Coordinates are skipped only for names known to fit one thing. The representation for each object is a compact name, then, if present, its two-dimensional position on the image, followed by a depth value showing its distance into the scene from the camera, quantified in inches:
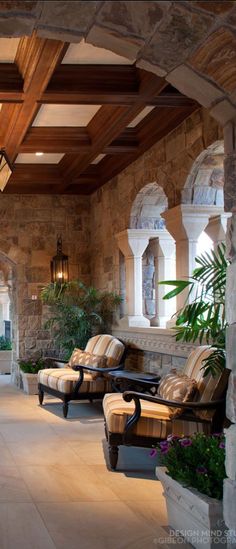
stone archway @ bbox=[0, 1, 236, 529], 84.3
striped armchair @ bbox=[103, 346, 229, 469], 169.8
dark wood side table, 221.8
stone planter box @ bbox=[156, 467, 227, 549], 112.0
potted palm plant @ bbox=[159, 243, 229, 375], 151.6
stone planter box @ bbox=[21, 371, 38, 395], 355.3
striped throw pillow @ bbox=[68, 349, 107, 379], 285.4
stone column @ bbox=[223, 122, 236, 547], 99.0
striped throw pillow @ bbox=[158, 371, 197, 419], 177.5
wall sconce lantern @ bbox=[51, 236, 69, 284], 366.0
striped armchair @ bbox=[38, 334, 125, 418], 275.7
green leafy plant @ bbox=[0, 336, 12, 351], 498.9
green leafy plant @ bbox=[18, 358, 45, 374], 361.1
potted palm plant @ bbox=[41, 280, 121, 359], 336.8
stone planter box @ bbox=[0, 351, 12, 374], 487.2
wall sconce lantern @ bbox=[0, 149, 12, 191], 197.6
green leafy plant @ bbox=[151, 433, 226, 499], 119.4
